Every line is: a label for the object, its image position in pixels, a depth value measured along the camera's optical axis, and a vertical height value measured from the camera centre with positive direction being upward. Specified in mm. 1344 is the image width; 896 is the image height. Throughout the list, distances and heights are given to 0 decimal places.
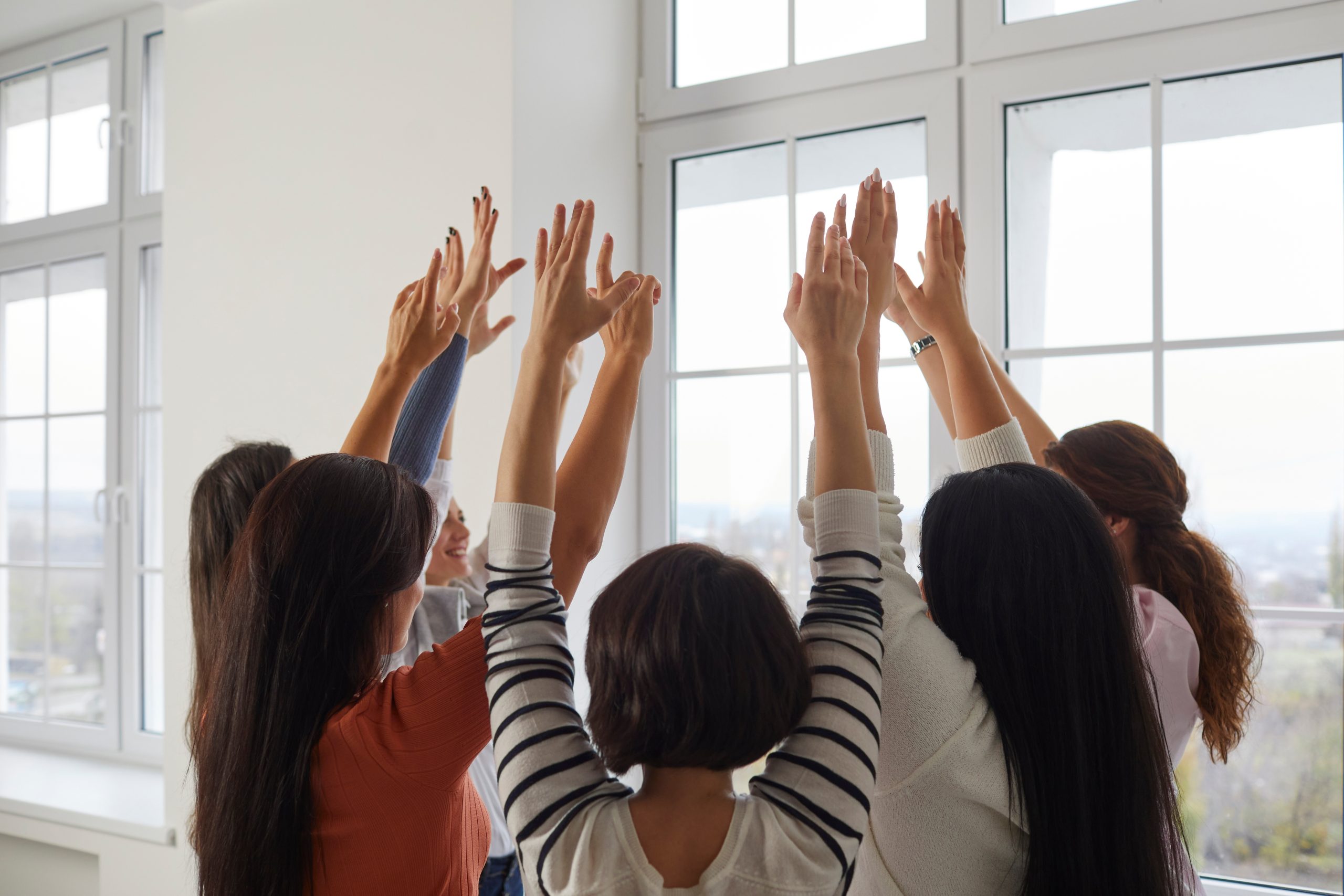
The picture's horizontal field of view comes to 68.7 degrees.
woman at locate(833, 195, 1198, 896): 888 -248
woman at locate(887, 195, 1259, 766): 1309 -155
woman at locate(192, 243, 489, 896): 954 -257
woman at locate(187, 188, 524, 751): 1270 -13
